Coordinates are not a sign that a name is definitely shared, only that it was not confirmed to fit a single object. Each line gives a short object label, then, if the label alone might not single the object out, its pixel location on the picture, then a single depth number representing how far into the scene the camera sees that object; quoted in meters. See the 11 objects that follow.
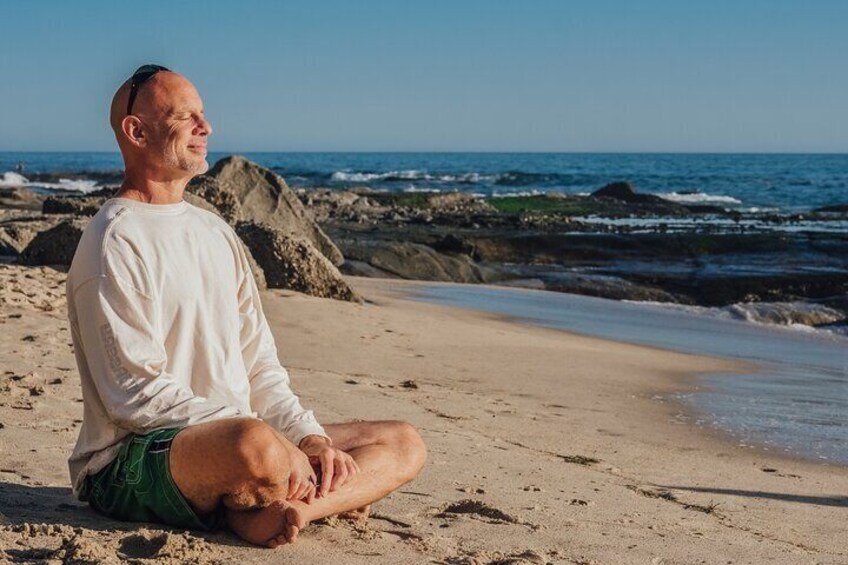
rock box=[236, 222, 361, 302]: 12.29
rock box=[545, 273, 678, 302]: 17.94
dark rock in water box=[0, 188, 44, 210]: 27.54
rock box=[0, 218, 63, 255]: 13.23
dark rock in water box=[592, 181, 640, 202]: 43.34
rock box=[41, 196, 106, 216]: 15.88
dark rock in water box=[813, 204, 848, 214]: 37.84
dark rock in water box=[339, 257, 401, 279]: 17.73
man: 3.70
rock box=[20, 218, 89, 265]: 11.81
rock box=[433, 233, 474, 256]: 21.58
